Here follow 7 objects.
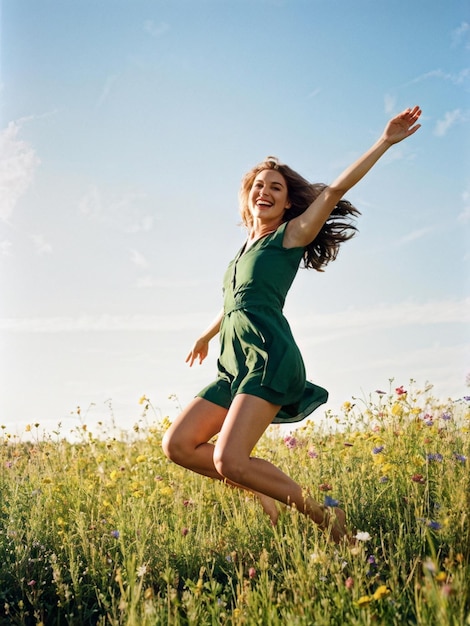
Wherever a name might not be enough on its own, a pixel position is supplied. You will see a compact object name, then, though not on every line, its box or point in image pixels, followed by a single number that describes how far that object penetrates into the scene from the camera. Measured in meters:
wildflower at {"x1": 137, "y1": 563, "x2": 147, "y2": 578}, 2.75
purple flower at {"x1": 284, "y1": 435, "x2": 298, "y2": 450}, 4.82
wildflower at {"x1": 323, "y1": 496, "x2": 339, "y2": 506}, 3.04
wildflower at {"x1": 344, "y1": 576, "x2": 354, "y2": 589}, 2.50
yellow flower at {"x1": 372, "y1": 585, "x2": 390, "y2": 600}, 2.37
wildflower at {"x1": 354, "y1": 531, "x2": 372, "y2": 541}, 2.63
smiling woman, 3.61
